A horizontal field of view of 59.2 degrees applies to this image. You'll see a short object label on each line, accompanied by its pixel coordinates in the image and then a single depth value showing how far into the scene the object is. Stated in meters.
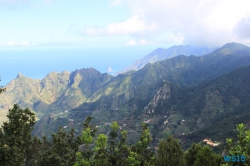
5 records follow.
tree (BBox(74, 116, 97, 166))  21.68
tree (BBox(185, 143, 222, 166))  33.61
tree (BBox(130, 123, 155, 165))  24.83
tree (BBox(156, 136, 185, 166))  29.53
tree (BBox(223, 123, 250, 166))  11.53
